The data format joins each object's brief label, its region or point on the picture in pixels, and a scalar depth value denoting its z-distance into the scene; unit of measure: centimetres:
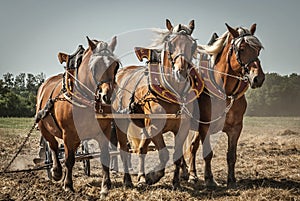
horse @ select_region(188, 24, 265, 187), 1047
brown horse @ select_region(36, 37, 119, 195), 920
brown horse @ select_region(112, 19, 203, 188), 948
